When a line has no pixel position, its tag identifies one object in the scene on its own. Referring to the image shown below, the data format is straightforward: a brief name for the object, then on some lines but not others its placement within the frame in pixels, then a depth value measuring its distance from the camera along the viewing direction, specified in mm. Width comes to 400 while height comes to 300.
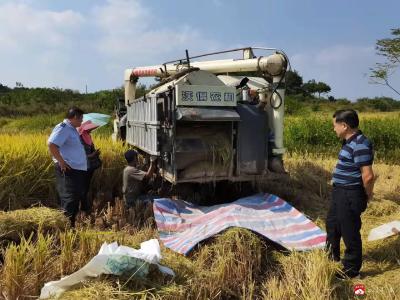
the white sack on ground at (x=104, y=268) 3123
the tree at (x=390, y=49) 14938
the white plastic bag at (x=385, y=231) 4922
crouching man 6148
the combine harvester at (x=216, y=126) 5684
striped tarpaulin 4586
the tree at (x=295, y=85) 44006
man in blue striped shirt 3982
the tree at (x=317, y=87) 50938
